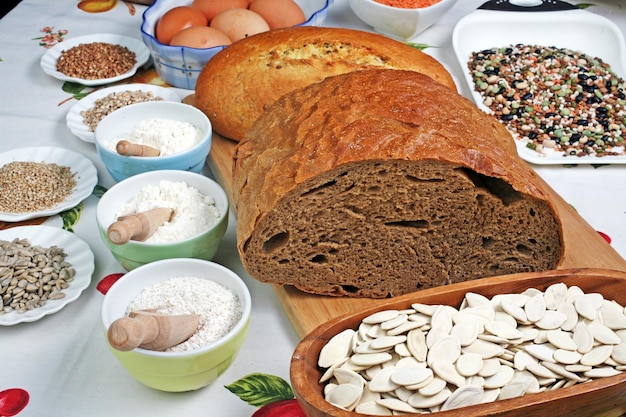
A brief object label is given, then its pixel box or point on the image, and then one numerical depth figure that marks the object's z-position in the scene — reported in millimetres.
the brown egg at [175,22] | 1106
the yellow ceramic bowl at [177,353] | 800
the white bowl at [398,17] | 1144
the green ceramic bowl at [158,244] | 881
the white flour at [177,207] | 897
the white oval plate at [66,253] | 872
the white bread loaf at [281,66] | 1019
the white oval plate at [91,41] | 1117
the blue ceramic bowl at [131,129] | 959
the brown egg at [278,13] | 1128
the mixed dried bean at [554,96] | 1043
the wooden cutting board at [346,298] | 883
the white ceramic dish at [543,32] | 1176
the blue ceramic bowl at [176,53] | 1076
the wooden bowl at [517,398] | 748
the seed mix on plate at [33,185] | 965
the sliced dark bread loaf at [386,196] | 854
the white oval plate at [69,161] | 979
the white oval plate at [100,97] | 1054
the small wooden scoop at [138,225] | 853
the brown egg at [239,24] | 1105
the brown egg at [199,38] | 1083
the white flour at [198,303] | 824
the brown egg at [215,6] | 1137
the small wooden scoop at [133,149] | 944
